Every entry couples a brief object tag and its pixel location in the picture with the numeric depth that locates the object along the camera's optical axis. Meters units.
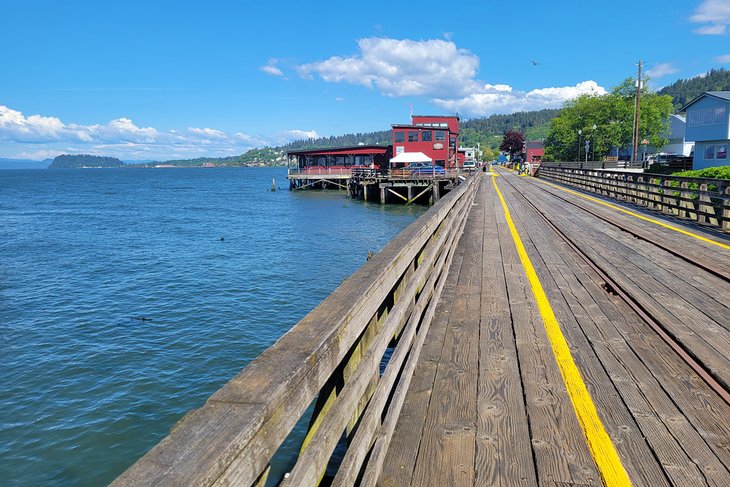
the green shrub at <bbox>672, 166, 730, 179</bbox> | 19.74
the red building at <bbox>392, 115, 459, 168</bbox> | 60.66
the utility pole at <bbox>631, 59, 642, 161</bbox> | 50.38
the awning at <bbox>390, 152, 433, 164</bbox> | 48.74
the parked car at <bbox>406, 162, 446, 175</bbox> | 49.66
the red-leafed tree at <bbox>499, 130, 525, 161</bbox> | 120.43
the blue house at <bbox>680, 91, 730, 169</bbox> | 39.66
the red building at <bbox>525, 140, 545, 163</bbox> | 114.55
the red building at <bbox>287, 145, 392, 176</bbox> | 68.44
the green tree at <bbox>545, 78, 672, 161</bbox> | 73.01
